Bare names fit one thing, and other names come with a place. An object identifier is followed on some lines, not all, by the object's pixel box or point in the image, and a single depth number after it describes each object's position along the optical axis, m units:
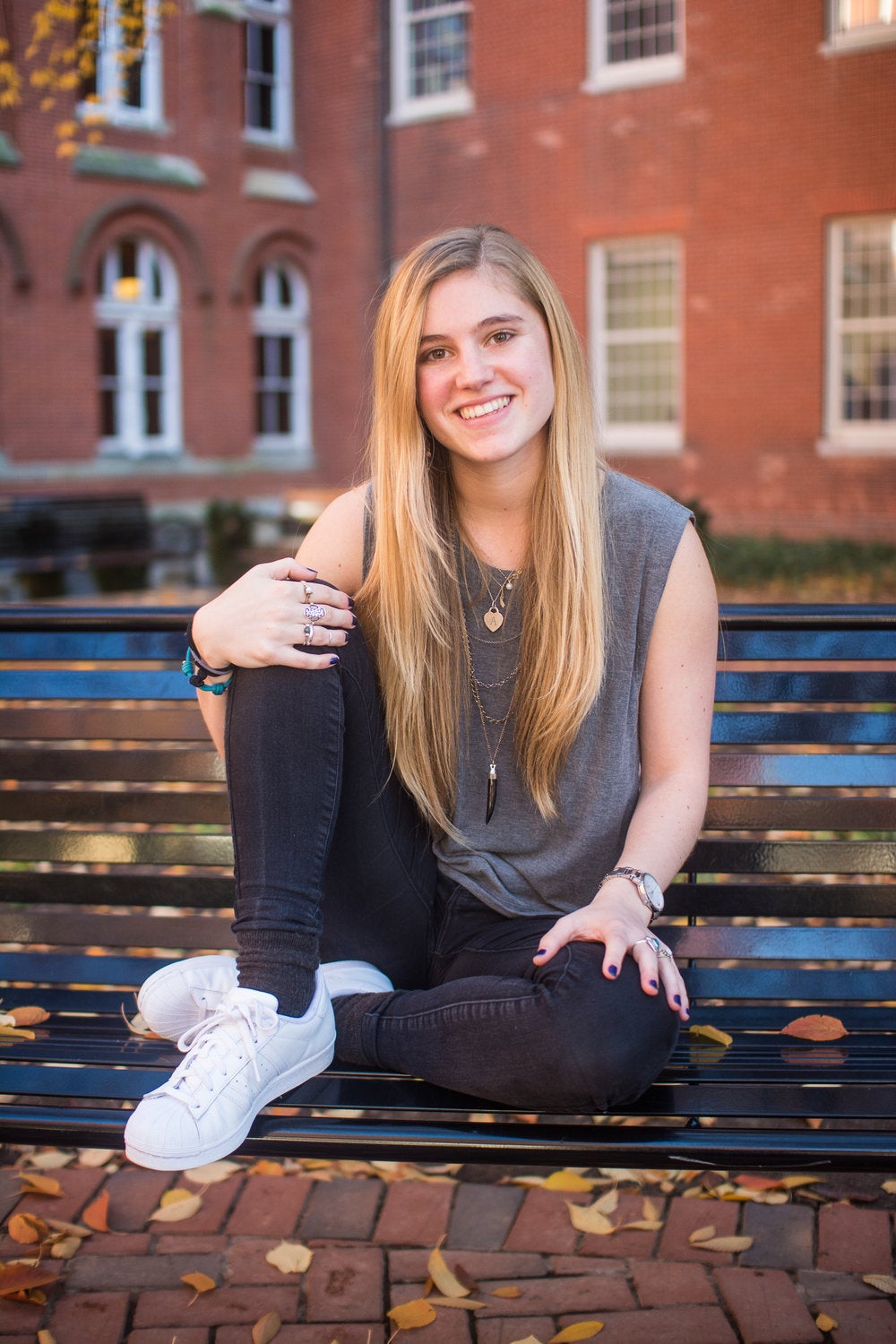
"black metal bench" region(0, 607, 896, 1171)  2.02
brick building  14.91
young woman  2.07
